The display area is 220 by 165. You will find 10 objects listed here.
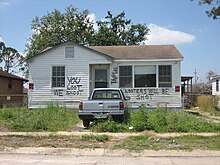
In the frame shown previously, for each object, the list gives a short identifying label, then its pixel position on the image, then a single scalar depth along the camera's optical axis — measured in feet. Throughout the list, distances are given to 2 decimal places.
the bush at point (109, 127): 37.88
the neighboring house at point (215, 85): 106.07
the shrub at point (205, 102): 75.86
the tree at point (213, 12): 42.47
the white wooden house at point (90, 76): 64.03
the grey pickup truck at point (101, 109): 40.63
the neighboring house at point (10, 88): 96.43
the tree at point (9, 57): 221.46
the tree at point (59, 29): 132.55
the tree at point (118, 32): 135.54
